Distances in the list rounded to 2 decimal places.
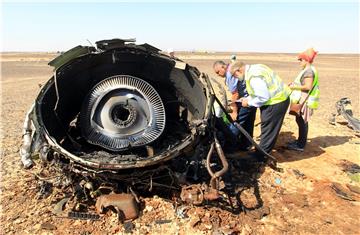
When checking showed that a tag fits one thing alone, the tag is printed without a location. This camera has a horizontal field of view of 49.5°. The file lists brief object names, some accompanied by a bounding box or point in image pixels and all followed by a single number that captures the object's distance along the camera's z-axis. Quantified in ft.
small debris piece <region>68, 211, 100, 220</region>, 13.69
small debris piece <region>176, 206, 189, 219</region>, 13.75
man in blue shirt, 20.01
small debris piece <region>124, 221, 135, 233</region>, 13.10
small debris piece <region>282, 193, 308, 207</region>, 15.38
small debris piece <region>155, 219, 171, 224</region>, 13.50
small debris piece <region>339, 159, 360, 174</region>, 18.92
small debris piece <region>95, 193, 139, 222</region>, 13.60
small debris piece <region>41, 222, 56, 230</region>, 13.24
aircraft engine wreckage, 13.65
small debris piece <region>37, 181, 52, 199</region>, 15.28
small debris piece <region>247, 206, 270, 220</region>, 14.25
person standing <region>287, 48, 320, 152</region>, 20.02
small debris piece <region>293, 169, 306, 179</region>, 17.87
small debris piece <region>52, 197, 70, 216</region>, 14.12
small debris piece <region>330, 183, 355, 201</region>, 16.12
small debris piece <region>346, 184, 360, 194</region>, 16.89
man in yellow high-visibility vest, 17.15
